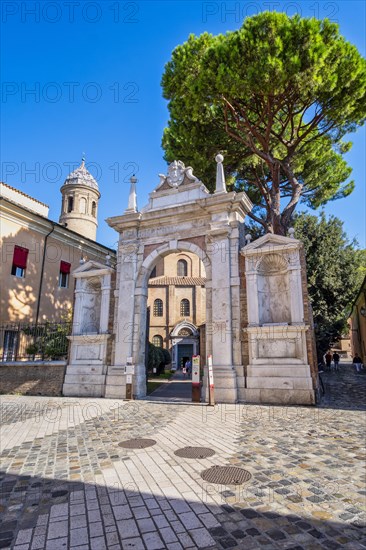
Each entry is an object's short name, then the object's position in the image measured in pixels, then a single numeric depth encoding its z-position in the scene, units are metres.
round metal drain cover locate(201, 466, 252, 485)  3.99
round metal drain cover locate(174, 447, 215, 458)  5.03
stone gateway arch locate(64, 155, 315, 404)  10.25
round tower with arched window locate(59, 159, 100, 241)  33.66
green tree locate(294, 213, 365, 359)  21.25
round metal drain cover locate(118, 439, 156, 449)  5.52
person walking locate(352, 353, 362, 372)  22.45
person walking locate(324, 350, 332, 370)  25.59
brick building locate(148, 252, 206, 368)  36.44
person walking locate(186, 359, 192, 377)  28.68
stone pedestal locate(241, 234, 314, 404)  9.91
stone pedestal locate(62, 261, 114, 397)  12.55
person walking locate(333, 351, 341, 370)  24.22
